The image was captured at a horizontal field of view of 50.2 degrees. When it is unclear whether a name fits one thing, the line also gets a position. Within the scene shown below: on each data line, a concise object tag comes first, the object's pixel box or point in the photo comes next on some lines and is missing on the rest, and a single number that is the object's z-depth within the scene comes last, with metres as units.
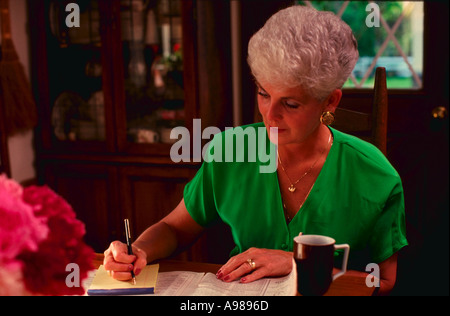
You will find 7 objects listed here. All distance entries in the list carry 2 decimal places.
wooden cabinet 2.44
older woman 1.03
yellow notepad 0.88
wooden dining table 0.89
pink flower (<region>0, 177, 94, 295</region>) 0.56
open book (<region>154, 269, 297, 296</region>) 0.88
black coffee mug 0.79
